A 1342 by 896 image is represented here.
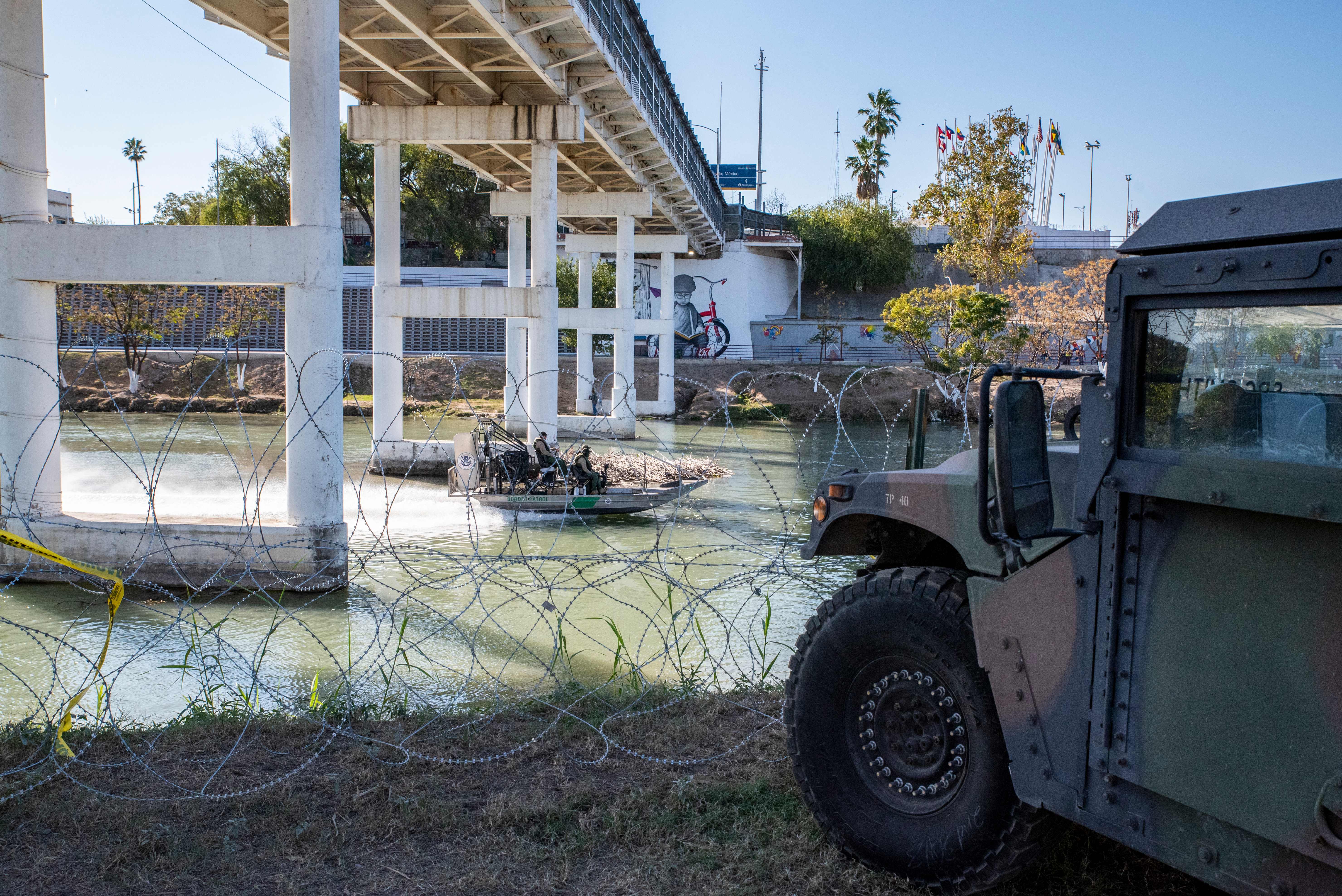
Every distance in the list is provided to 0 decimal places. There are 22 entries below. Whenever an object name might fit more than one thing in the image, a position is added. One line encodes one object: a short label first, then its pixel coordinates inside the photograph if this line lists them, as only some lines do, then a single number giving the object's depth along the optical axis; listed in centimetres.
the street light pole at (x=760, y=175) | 7831
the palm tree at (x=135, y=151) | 9244
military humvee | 282
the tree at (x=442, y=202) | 6366
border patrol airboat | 1677
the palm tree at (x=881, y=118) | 8194
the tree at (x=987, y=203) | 4653
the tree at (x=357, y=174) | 6056
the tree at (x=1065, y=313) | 4106
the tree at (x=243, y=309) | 4578
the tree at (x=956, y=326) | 3931
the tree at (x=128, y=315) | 4000
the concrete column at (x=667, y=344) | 4094
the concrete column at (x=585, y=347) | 3703
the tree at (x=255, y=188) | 5944
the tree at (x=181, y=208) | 6328
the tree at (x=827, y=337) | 5778
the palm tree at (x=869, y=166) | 8369
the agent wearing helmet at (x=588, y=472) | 1728
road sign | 8125
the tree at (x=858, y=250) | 7369
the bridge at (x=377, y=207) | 1248
